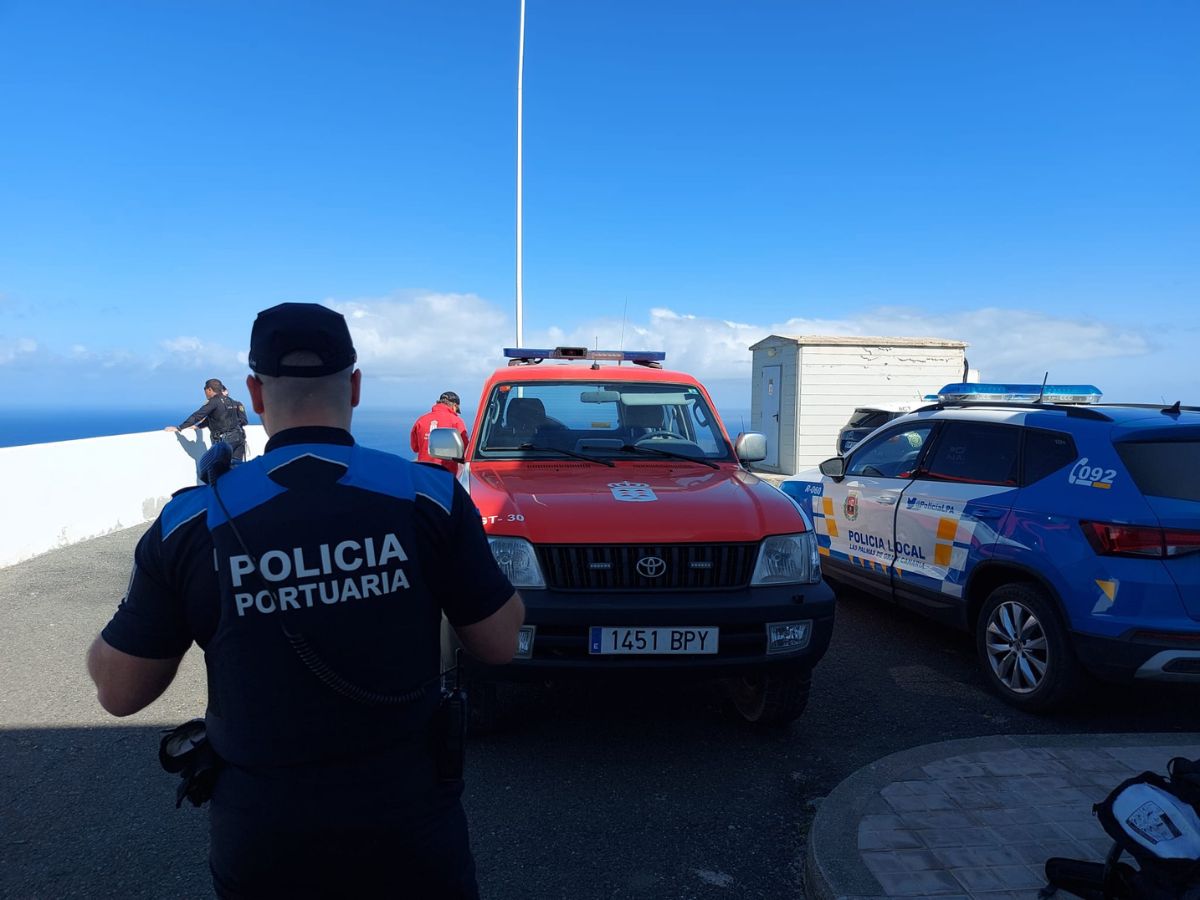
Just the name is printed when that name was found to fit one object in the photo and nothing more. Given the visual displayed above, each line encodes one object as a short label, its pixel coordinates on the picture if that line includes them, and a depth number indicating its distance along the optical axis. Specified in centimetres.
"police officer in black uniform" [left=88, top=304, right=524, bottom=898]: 155
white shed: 1775
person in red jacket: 1093
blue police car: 427
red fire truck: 392
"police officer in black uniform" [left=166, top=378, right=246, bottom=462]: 1338
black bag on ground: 254
